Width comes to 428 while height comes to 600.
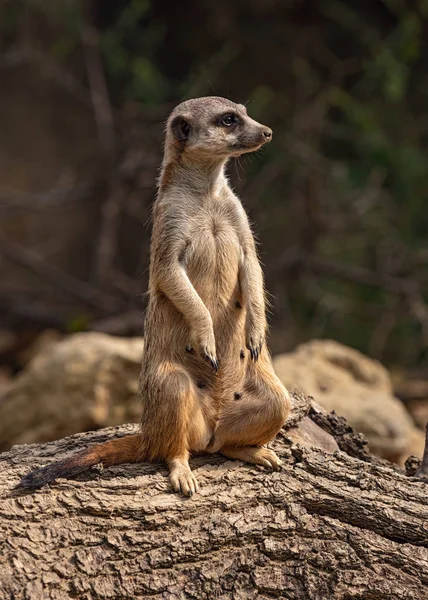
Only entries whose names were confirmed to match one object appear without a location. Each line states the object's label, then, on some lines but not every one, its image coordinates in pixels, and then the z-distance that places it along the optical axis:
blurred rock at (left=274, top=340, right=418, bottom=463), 10.87
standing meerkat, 5.84
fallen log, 5.12
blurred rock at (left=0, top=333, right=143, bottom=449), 10.74
